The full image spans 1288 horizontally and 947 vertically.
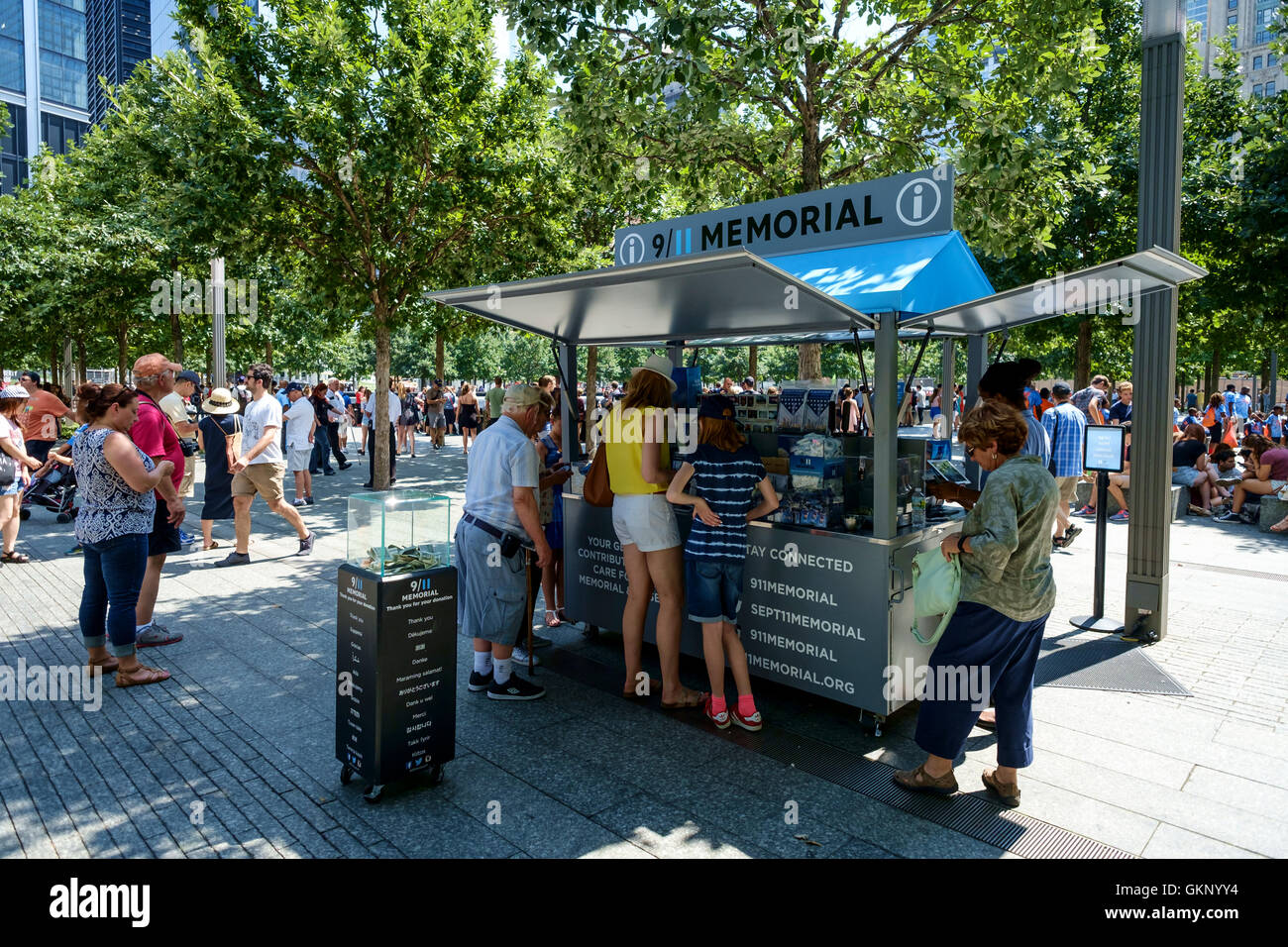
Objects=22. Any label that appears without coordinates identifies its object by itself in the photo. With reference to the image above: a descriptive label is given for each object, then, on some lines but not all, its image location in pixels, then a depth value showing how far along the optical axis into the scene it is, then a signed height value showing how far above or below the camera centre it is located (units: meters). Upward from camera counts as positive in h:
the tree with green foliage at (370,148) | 11.70 +4.34
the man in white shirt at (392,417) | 14.11 +0.44
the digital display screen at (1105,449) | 6.25 -0.02
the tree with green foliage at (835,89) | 8.41 +3.98
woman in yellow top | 4.51 -0.29
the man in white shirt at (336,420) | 17.11 +0.45
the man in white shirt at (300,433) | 11.80 +0.13
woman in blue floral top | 4.88 -0.43
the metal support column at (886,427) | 4.39 +0.09
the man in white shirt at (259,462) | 8.26 -0.20
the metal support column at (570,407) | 6.57 +0.29
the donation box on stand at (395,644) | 3.58 -0.89
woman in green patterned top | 3.46 -0.68
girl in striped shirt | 4.34 -0.37
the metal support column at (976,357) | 6.95 +0.74
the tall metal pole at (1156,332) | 5.99 +0.84
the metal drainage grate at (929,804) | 3.39 -1.62
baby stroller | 11.17 -0.73
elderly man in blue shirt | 4.59 -0.47
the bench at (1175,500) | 11.50 -0.78
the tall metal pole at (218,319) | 11.63 +1.79
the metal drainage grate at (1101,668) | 5.25 -1.49
